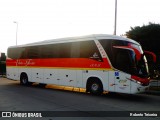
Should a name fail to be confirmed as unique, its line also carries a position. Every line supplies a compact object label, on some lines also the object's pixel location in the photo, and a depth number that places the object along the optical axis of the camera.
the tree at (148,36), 34.16
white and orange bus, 12.66
